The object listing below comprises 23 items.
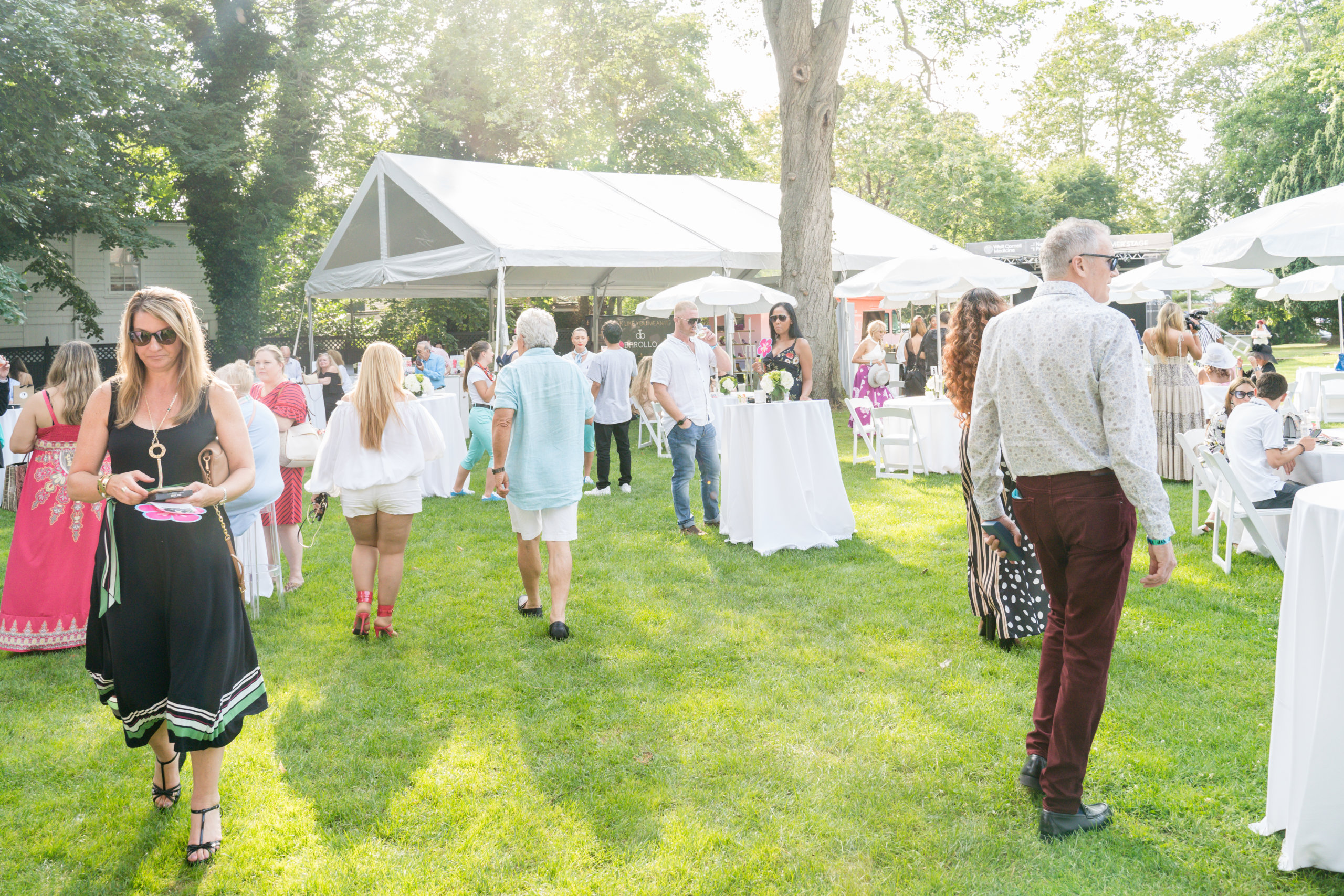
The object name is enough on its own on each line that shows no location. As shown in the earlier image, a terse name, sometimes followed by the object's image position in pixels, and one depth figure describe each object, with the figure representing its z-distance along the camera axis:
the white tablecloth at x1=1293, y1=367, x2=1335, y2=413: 12.70
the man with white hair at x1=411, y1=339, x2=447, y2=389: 12.18
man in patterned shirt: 2.57
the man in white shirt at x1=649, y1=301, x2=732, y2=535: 7.27
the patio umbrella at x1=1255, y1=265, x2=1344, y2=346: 14.39
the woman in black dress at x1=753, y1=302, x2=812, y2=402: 7.02
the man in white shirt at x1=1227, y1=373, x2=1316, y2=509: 5.52
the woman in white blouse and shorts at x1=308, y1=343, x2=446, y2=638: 4.86
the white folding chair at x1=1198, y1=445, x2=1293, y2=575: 5.15
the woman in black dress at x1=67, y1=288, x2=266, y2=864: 2.79
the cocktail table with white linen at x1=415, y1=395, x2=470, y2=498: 9.74
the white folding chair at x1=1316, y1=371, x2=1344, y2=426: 11.41
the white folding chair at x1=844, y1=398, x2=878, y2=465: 10.94
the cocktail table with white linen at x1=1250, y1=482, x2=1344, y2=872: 2.52
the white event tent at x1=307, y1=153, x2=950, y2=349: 13.07
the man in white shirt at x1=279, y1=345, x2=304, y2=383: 15.35
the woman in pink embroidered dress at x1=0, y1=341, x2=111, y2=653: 4.87
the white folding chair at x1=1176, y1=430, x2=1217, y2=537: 6.20
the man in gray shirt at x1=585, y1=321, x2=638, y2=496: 9.63
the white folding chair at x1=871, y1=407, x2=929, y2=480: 9.84
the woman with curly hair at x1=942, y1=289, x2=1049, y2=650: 4.32
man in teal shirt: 4.87
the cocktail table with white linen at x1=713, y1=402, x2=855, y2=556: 6.87
